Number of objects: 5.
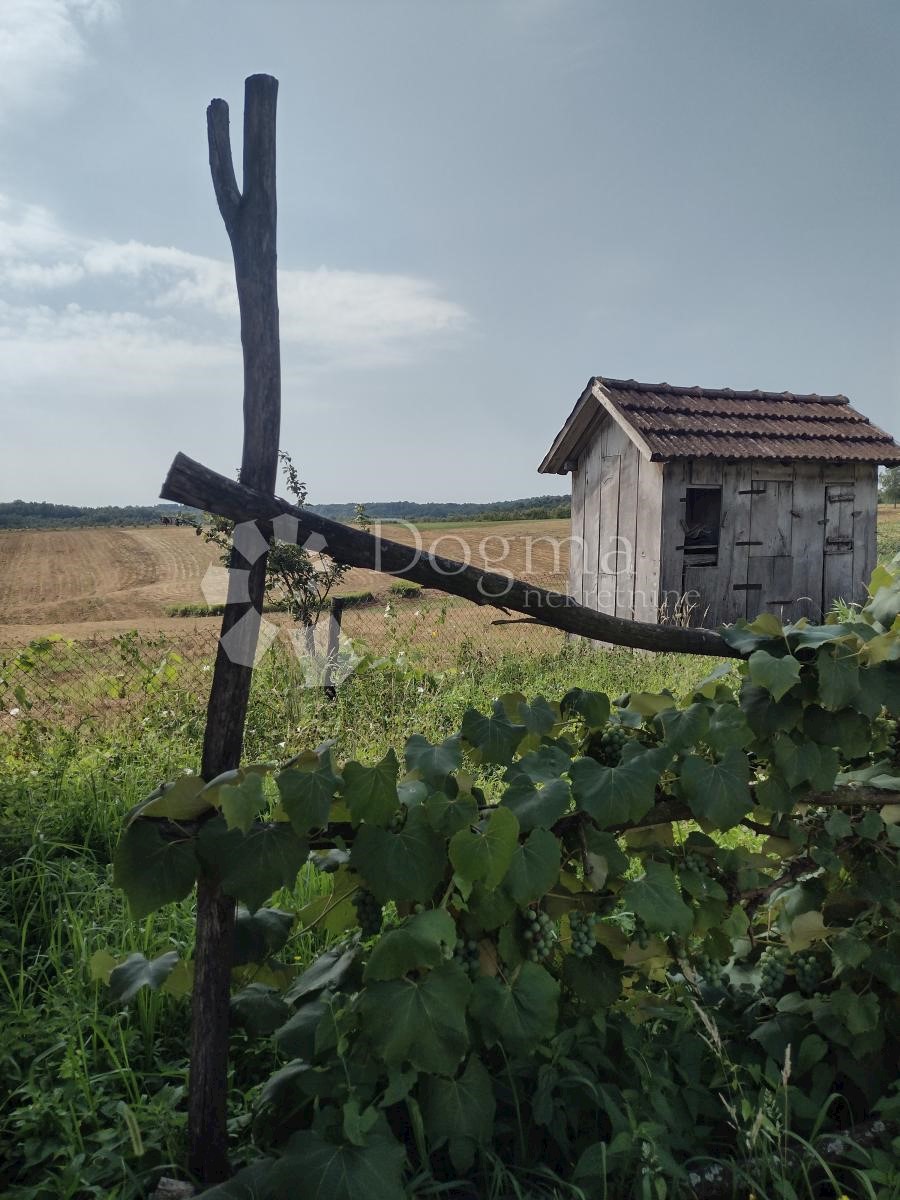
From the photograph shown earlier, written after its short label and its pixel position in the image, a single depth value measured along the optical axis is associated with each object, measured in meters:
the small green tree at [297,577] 8.33
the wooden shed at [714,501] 9.90
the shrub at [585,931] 1.69
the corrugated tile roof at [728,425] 9.82
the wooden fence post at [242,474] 1.89
